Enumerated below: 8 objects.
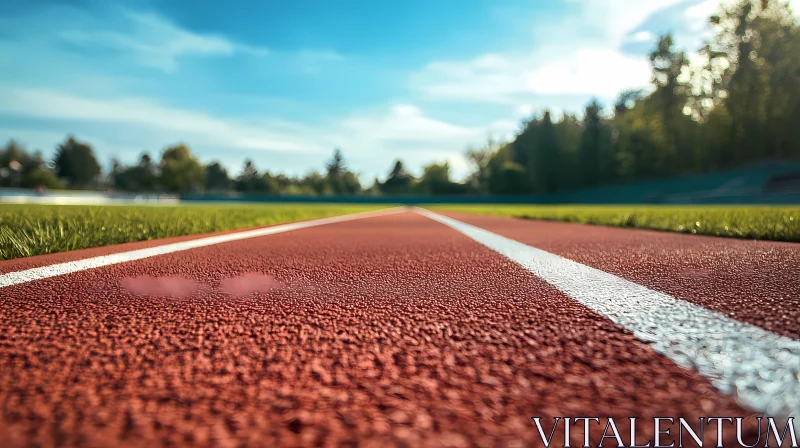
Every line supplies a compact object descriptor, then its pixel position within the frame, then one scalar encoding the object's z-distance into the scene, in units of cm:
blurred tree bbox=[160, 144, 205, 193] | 8581
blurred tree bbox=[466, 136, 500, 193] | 7969
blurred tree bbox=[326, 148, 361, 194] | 9138
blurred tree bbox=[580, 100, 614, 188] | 5703
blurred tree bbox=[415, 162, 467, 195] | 7719
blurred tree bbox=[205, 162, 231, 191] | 9612
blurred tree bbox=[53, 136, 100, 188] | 8751
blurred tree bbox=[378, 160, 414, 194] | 9544
